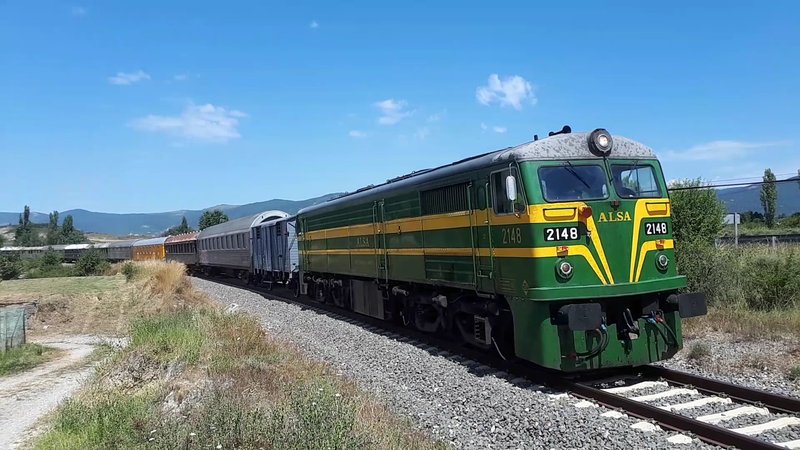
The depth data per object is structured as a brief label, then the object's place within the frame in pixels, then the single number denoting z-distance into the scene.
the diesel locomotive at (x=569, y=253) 8.61
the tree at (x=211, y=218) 110.17
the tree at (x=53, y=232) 127.12
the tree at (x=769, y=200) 75.29
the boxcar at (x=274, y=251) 26.47
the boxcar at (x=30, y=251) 73.63
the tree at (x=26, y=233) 135.26
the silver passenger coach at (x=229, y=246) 35.00
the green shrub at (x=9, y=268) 42.69
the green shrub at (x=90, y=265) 40.97
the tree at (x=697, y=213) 17.59
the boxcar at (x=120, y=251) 64.75
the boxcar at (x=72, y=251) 66.14
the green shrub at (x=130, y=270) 31.46
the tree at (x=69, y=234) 130.27
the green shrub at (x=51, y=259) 46.22
